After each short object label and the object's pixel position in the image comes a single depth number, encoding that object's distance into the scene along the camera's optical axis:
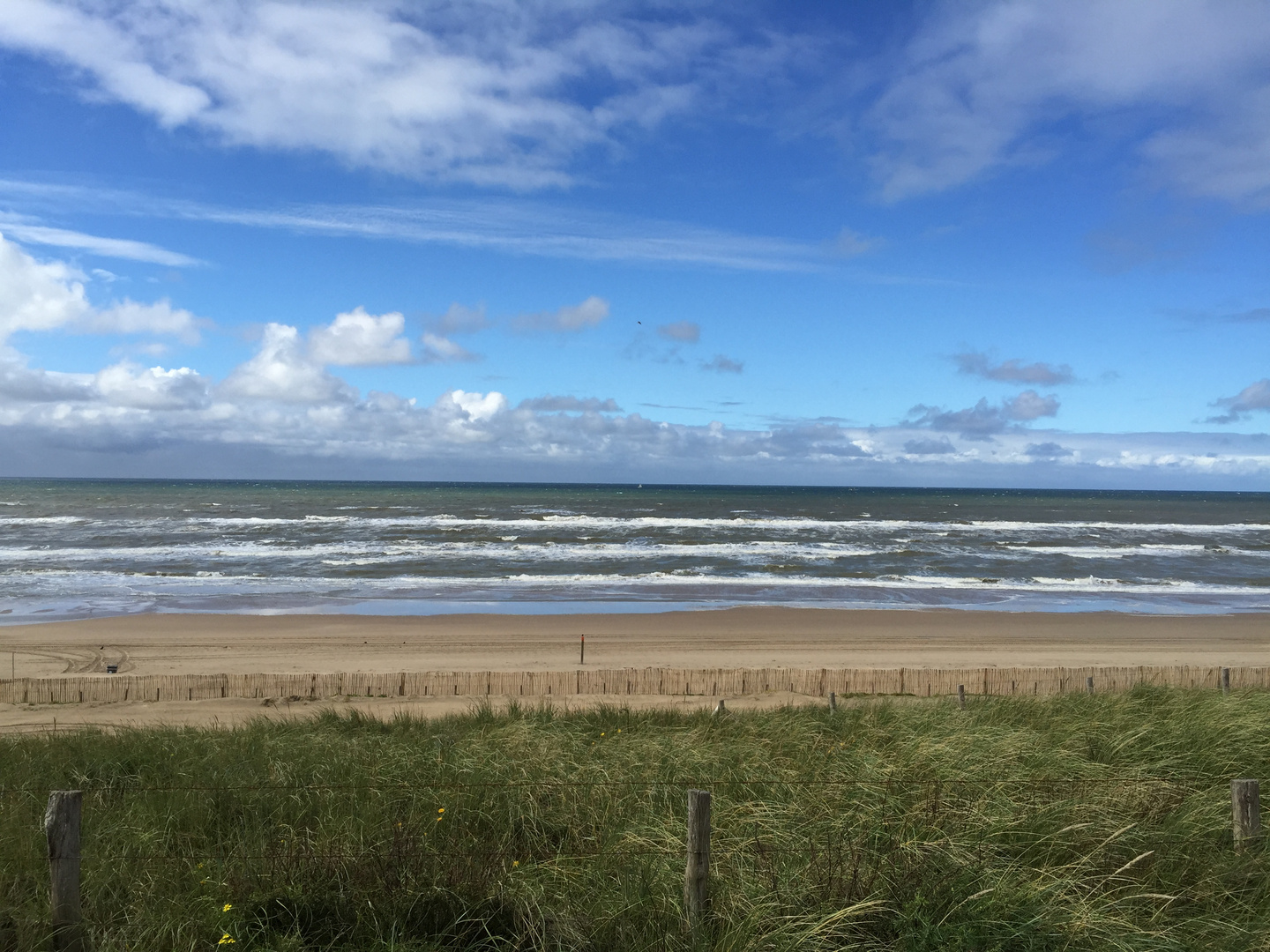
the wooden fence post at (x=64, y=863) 4.04
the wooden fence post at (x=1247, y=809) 4.89
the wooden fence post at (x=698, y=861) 4.15
